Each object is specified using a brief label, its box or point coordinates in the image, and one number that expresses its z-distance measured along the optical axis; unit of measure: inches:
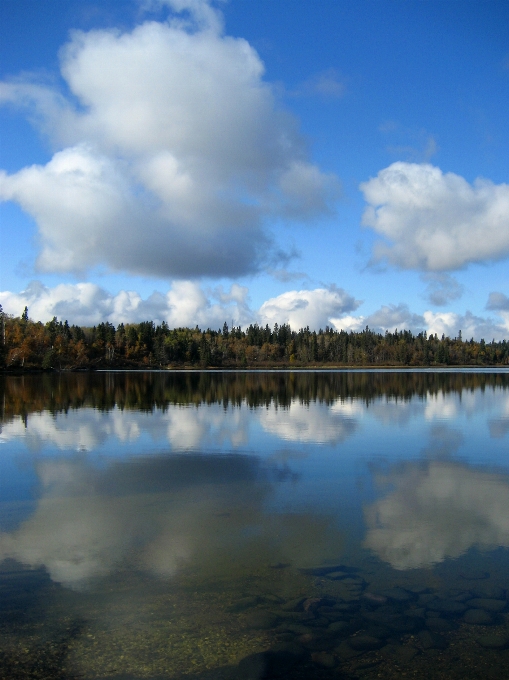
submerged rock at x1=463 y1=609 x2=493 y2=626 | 293.9
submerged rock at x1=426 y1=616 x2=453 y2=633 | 286.8
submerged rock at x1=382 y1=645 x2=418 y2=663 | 262.5
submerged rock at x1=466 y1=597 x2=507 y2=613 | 308.9
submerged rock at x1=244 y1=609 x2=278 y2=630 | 287.4
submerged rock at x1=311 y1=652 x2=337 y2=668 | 256.1
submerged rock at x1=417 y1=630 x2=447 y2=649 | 272.2
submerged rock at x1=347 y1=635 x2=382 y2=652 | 269.4
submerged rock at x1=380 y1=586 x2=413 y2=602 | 319.0
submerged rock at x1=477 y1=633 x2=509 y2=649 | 272.2
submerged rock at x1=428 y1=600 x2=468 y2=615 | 305.3
